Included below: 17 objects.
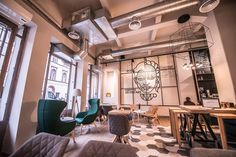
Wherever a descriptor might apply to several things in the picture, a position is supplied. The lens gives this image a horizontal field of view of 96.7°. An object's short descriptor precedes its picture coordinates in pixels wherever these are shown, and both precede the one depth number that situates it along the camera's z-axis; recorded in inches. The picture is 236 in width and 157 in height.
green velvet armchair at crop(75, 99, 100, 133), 132.4
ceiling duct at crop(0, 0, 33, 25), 80.7
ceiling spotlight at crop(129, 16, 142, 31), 115.6
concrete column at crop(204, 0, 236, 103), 112.2
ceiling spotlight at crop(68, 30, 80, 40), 137.9
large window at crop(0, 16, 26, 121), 91.5
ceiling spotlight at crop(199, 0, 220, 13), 83.8
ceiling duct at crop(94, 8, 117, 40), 125.2
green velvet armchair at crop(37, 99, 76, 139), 88.0
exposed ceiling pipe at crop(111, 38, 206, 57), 182.6
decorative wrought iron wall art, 246.9
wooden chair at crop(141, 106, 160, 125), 180.0
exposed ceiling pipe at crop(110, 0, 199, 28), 109.8
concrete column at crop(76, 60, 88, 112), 182.5
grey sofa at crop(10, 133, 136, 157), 35.5
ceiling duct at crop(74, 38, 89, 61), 162.9
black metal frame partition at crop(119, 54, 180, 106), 232.4
